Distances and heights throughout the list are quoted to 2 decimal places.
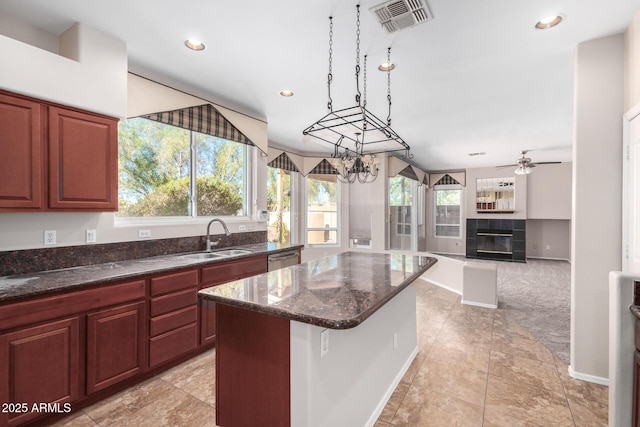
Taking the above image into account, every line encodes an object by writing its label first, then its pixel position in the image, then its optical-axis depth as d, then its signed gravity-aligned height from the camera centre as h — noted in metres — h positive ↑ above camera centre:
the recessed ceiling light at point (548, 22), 2.02 +1.31
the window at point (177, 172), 2.87 +0.44
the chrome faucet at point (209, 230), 3.32 -0.21
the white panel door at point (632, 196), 2.03 +0.12
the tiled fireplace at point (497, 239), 7.88 -0.72
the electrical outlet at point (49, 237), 2.23 -0.19
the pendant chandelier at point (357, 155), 2.12 +0.52
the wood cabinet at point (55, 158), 1.92 +0.38
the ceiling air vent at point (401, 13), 1.85 +1.27
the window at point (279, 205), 5.55 +0.13
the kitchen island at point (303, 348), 1.40 -0.72
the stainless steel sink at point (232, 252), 3.24 -0.45
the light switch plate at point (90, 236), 2.43 -0.20
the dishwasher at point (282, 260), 3.50 -0.58
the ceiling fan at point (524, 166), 6.14 +0.97
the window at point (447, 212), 8.93 +0.01
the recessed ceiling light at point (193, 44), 2.35 +1.33
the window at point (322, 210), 6.14 +0.04
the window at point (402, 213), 6.53 -0.02
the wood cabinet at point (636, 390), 1.41 -0.85
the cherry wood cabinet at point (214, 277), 2.76 -0.63
